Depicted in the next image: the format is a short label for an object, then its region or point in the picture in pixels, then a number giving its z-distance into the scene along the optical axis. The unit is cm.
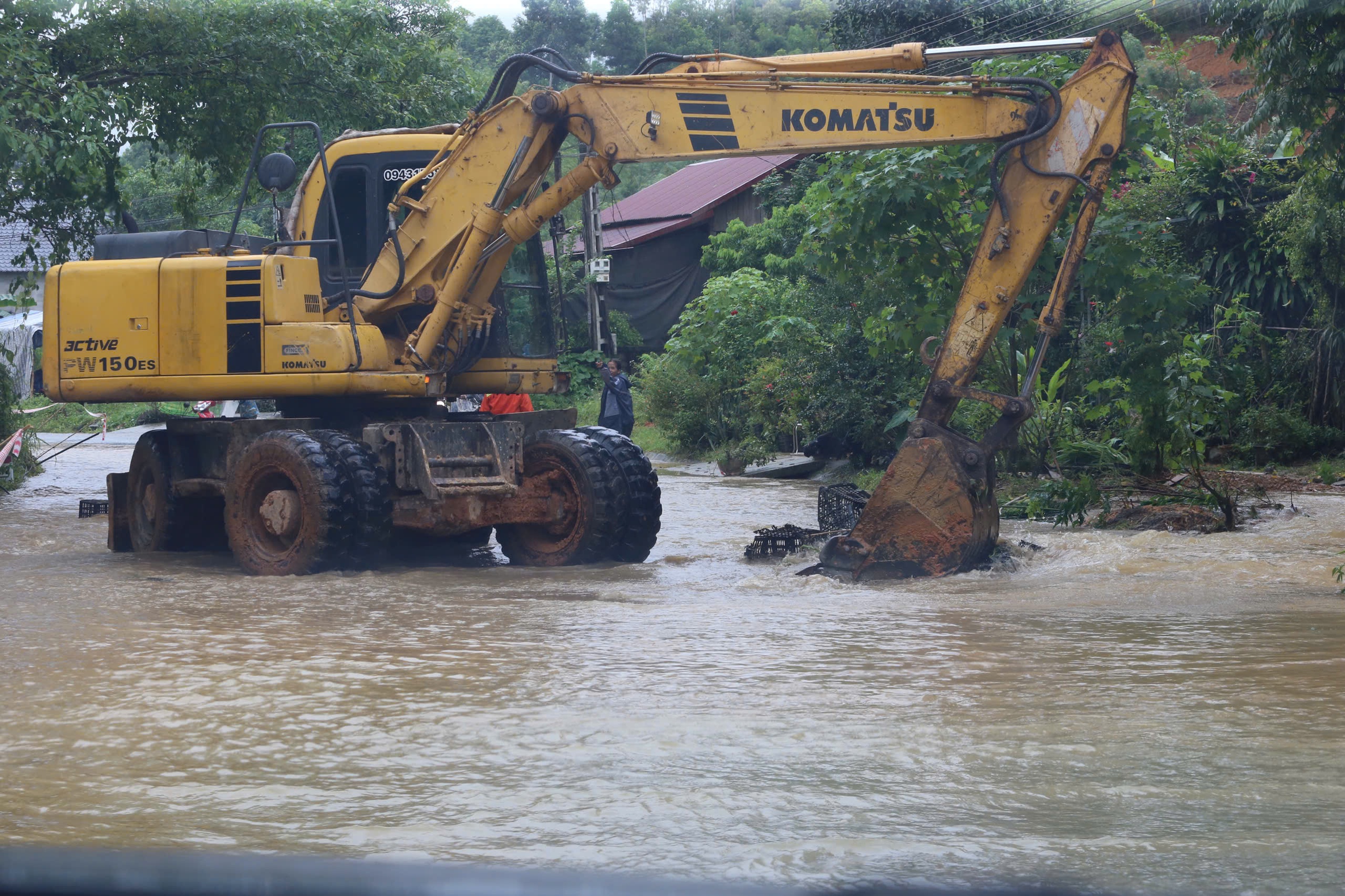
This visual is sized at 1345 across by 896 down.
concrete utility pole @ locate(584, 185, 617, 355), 2130
